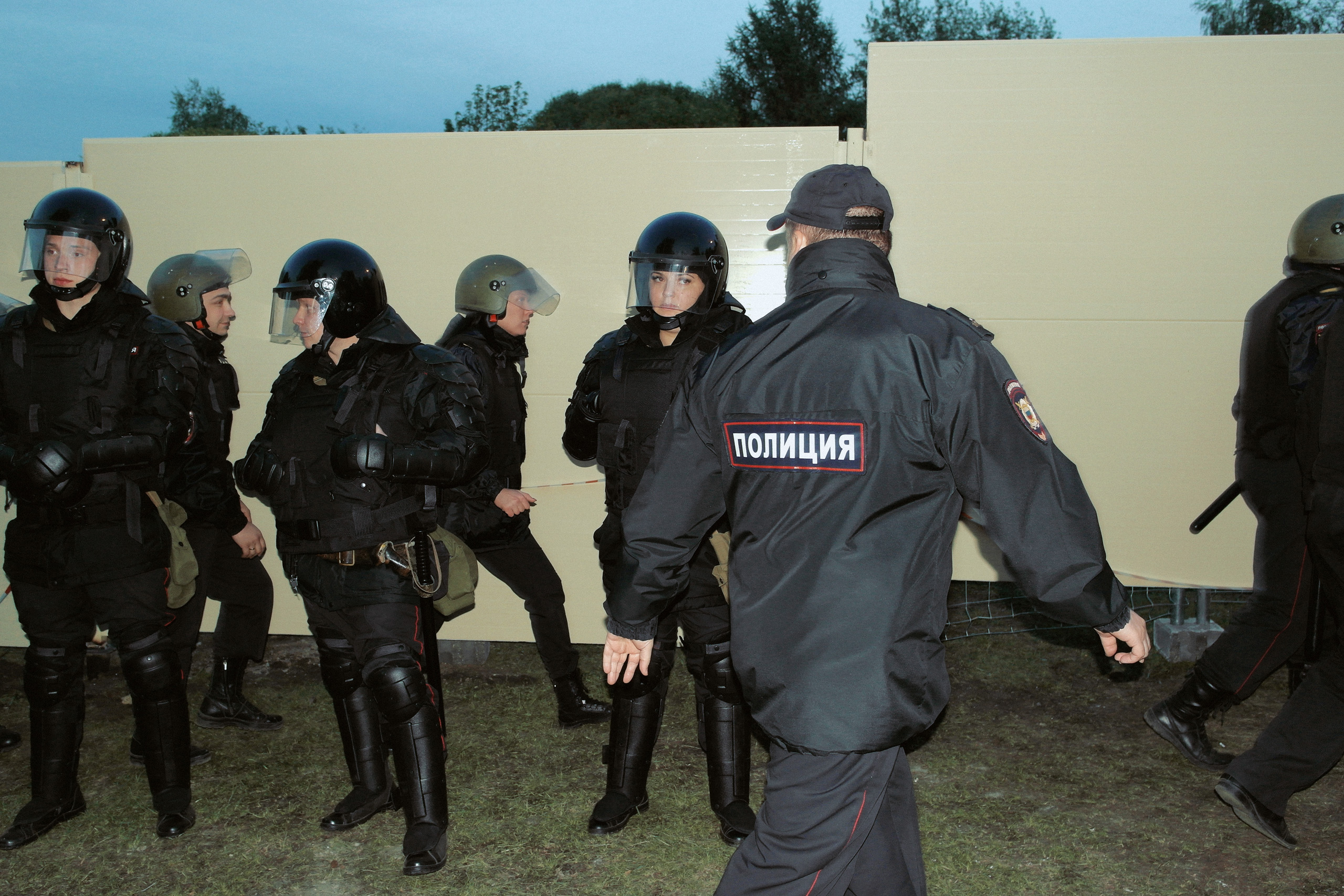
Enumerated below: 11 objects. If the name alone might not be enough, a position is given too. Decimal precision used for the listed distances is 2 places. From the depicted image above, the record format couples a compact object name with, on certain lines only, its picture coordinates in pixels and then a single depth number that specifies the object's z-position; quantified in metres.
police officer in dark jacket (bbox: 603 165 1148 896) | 2.08
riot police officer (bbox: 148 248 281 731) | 4.38
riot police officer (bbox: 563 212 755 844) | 3.60
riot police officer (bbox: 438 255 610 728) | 4.43
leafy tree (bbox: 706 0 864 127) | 37.22
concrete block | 5.21
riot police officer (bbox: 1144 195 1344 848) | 3.71
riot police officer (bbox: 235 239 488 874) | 3.39
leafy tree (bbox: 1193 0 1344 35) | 35.12
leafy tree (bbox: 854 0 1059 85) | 42.59
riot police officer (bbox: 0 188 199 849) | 3.52
